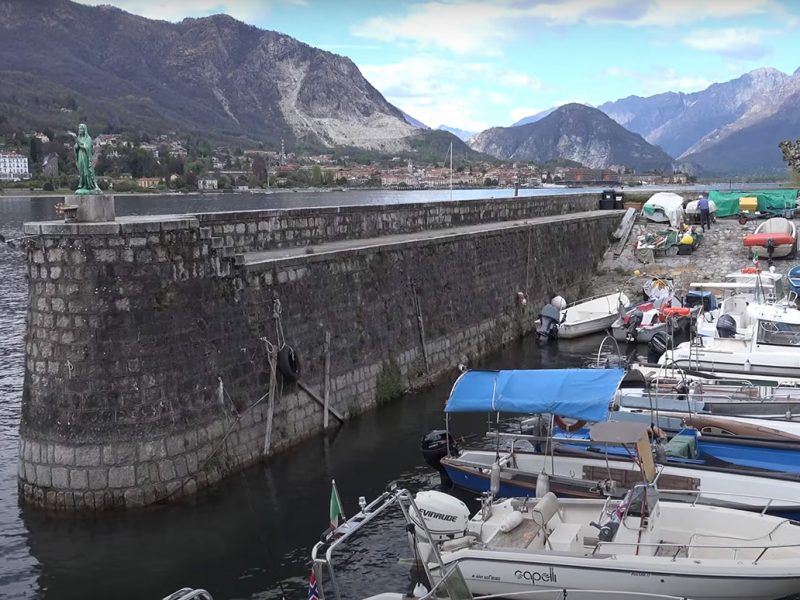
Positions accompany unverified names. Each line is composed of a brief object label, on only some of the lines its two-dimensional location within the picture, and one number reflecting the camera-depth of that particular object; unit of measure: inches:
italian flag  370.9
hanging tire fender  651.5
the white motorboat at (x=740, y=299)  933.0
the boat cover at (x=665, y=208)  1609.3
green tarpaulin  1652.3
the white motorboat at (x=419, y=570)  358.3
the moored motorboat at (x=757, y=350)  819.4
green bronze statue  569.9
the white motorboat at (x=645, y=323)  1099.9
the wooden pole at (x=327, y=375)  713.0
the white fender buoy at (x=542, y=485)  506.0
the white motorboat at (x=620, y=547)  399.9
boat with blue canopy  510.9
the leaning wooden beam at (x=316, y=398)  690.8
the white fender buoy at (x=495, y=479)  532.4
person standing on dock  1571.1
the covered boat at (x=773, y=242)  1393.9
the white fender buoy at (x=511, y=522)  451.2
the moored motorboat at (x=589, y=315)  1141.1
